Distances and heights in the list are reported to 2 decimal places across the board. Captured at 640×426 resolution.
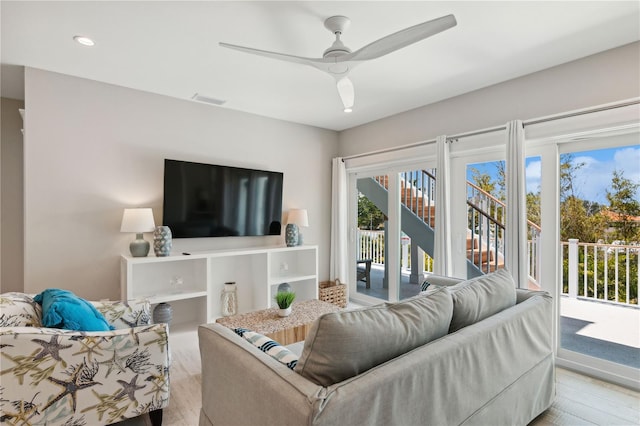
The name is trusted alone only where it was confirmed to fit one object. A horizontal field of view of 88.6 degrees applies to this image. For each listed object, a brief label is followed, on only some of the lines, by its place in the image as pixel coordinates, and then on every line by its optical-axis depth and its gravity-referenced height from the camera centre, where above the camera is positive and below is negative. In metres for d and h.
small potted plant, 2.67 -0.72
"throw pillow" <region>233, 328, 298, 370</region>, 1.24 -0.55
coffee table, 2.38 -0.83
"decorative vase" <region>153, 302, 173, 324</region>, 3.25 -0.98
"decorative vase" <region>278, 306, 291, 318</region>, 2.68 -0.80
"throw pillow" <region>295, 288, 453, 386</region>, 1.12 -0.46
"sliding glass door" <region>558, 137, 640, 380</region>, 2.54 -0.33
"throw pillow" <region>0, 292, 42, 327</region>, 1.71 -0.53
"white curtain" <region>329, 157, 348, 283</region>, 4.77 -0.12
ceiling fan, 1.69 +0.96
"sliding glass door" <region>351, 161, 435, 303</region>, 4.09 -0.22
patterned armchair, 1.52 -0.79
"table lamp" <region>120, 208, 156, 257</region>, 3.06 -0.10
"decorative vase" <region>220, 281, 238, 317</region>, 3.78 -0.99
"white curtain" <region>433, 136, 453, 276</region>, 3.48 +0.01
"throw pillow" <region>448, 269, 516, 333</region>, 1.61 -0.45
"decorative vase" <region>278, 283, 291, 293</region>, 4.03 -0.91
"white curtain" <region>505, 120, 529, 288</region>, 2.88 +0.06
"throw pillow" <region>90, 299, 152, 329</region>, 2.30 -0.71
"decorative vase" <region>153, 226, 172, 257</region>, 3.22 -0.27
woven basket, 4.48 -1.09
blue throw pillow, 1.73 -0.54
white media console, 3.32 -0.74
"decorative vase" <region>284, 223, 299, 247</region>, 4.17 -0.27
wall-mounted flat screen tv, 3.49 +0.16
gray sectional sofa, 1.03 -0.56
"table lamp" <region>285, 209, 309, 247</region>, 4.17 -0.14
